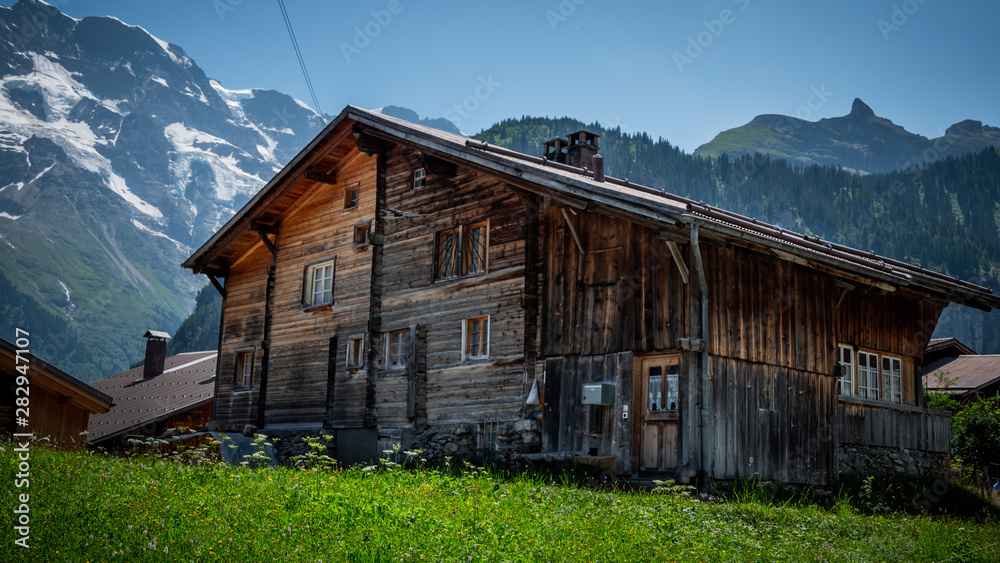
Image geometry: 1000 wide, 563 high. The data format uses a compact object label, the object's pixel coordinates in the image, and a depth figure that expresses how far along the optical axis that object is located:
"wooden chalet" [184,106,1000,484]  14.85
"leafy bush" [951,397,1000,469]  23.95
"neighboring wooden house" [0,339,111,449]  16.70
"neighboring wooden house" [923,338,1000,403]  31.02
